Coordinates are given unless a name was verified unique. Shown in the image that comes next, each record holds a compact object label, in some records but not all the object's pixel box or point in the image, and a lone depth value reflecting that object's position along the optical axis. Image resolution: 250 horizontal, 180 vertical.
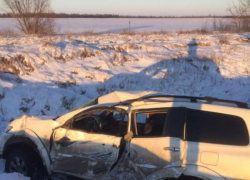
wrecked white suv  3.53
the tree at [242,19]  24.59
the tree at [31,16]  26.81
